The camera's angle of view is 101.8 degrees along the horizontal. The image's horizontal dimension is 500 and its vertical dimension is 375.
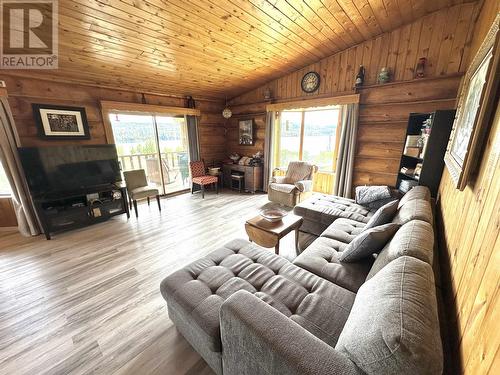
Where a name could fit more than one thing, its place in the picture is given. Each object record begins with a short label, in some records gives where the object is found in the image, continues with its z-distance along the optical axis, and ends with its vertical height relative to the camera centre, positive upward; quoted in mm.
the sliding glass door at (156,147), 3998 -262
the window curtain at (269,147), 4543 -290
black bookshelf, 2213 -138
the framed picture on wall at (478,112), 967 +107
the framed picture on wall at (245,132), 5054 +52
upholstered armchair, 3729 -941
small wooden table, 2064 -970
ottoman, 2547 -980
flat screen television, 2730 -464
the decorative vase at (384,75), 3086 +860
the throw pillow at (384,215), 1719 -680
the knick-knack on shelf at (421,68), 2795 +883
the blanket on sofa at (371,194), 2631 -783
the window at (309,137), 4148 -69
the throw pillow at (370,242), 1382 -730
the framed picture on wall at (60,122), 2883 +195
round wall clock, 3830 +967
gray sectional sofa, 643 -791
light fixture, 5078 +514
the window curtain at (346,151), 3494 -301
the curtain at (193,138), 4707 -85
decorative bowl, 2264 -894
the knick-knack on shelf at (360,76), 3291 +902
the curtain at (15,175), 2590 -511
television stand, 2757 -1030
